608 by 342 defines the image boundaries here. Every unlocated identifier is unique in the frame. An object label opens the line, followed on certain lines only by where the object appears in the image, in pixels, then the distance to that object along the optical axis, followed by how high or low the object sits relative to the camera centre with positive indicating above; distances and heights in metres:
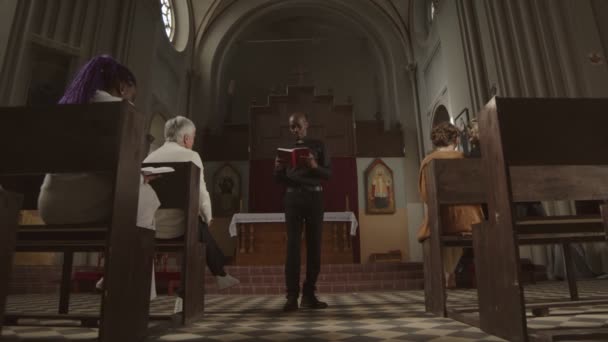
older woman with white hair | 3.22 +0.80
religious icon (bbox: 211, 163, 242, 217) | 12.08 +2.12
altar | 8.77 +0.55
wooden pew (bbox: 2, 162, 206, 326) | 2.33 +0.12
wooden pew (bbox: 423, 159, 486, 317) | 3.03 +0.48
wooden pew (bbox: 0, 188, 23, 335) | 1.56 +0.13
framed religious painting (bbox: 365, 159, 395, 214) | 12.09 +2.11
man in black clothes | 3.48 +0.40
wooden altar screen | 11.91 +3.49
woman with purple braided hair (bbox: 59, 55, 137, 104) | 2.15 +0.95
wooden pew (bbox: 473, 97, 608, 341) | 1.95 +0.48
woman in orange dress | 3.42 +0.41
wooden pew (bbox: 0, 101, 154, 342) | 1.79 +0.47
